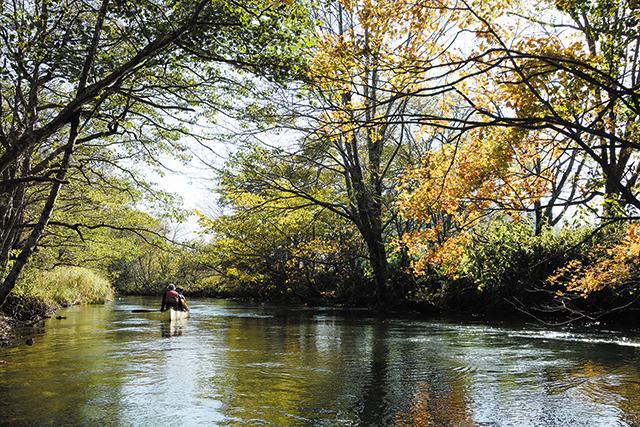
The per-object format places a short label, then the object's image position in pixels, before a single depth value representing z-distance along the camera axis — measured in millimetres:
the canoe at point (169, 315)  15688
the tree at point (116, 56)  7324
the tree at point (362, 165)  7367
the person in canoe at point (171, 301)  16719
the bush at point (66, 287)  14906
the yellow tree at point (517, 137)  6555
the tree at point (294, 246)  20812
